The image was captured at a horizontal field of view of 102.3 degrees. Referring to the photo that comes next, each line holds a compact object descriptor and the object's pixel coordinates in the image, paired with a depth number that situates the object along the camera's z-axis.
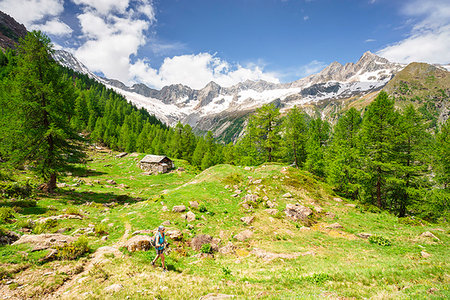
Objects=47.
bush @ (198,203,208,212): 18.98
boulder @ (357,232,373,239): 16.20
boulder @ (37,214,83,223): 14.28
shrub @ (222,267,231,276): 10.29
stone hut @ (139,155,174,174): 55.38
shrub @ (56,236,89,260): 10.42
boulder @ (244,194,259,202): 22.18
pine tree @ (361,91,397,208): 25.17
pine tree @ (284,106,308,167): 40.97
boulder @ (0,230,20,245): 10.74
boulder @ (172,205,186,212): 18.11
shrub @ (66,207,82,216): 16.73
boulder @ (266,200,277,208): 21.29
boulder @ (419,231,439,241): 15.48
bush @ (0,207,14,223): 13.27
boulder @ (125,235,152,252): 11.98
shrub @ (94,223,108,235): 13.90
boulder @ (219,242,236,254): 13.61
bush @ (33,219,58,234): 12.72
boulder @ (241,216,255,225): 17.97
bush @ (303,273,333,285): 8.85
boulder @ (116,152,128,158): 68.50
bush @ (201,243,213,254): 12.99
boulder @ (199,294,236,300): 7.22
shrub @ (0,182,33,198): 18.44
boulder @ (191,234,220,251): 13.69
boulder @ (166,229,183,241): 13.99
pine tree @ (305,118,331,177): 40.91
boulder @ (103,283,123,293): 7.97
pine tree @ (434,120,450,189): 23.88
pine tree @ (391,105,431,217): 25.09
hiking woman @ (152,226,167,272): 10.57
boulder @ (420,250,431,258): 12.15
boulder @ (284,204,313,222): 19.41
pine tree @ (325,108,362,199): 29.38
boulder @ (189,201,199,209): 19.28
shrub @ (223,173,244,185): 27.19
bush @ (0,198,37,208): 16.53
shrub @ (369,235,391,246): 14.78
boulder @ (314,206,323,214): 21.26
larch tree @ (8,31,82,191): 20.38
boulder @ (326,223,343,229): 18.08
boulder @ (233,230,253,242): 15.34
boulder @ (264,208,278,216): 19.82
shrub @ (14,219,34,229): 12.88
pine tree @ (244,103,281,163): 37.19
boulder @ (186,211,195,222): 17.09
